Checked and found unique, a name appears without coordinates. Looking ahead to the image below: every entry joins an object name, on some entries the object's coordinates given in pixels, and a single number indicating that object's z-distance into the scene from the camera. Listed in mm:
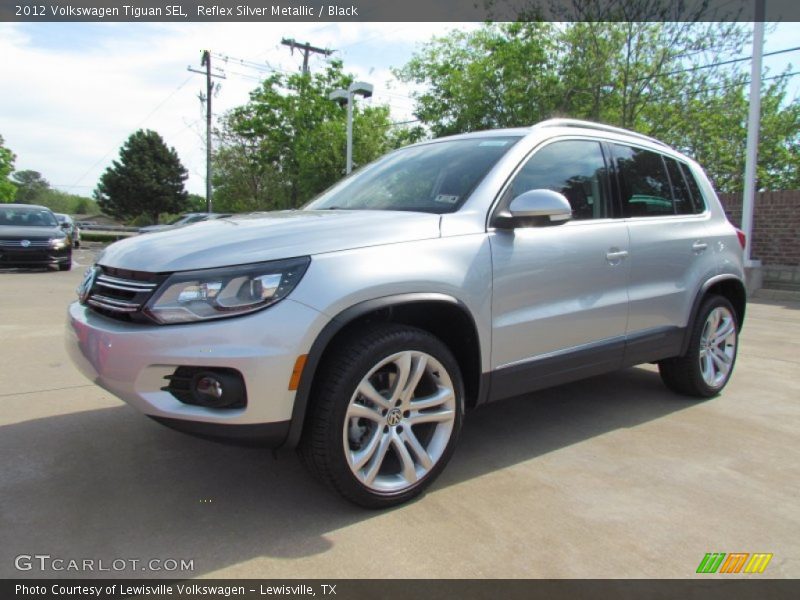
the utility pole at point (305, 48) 29692
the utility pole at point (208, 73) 32000
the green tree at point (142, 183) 57188
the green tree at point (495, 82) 17812
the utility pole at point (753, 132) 11335
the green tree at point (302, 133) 23031
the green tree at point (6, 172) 52406
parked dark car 12805
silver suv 2287
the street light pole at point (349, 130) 15836
